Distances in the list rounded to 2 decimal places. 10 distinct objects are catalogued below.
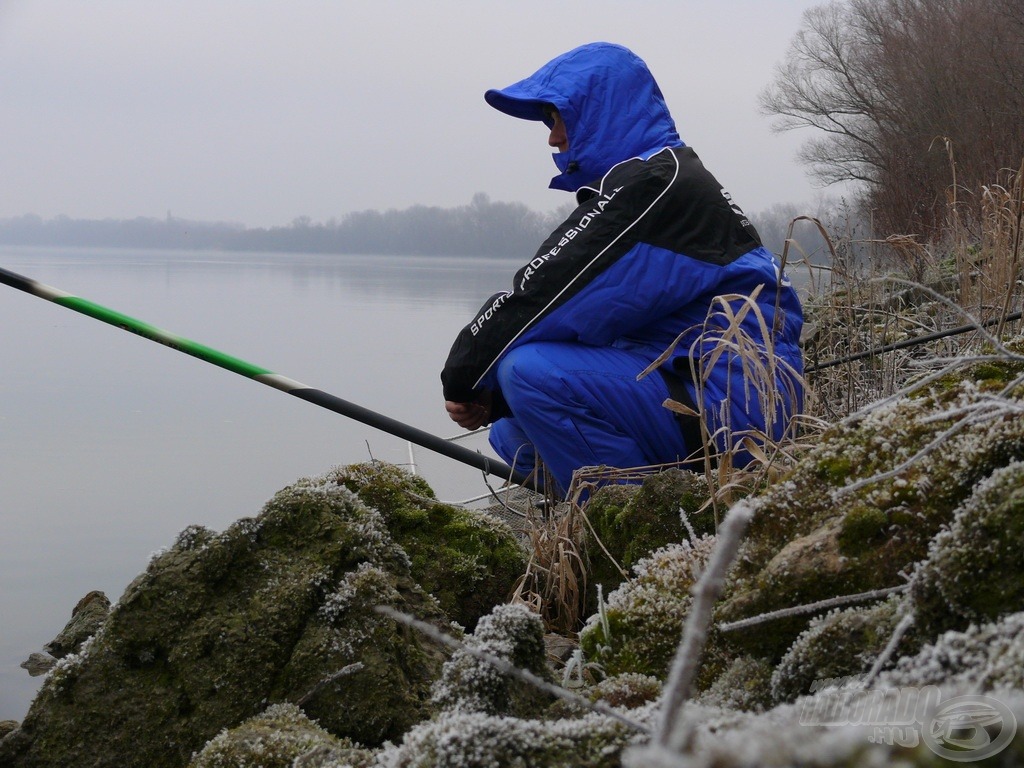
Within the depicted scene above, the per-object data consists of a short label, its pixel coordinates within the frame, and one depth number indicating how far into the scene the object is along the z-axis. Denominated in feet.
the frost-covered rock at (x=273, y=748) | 4.59
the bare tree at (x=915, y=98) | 51.37
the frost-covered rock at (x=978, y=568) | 3.51
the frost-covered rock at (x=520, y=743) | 3.38
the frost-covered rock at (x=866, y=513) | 4.49
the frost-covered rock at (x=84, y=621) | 8.86
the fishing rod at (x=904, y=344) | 10.95
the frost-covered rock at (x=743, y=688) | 4.43
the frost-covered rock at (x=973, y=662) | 2.66
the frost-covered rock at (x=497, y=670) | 4.30
